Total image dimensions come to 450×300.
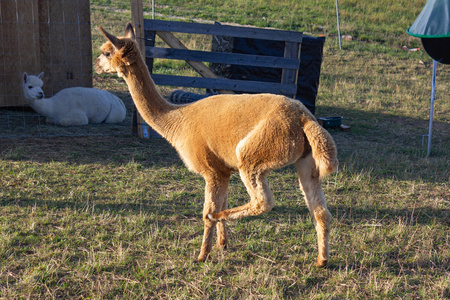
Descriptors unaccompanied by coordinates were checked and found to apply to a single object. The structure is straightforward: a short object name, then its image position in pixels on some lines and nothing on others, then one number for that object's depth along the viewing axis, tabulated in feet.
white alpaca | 28.02
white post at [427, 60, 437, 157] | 25.60
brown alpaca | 12.05
